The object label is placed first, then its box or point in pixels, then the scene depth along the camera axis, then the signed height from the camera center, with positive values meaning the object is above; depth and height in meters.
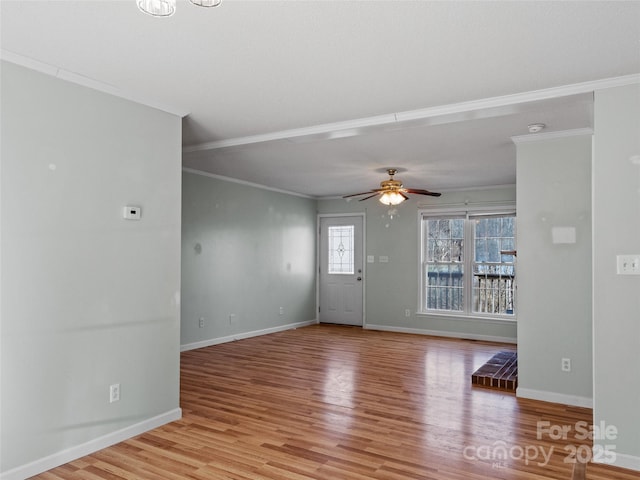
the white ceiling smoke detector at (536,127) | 4.05 +1.09
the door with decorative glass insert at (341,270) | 8.95 -0.45
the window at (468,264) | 7.59 -0.27
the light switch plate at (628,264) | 3.00 -0.09
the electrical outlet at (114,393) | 3.29 -1.06
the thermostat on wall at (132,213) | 3.40 +0.25
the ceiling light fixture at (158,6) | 1.57 +0.83
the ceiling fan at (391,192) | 6.00 +0.74
